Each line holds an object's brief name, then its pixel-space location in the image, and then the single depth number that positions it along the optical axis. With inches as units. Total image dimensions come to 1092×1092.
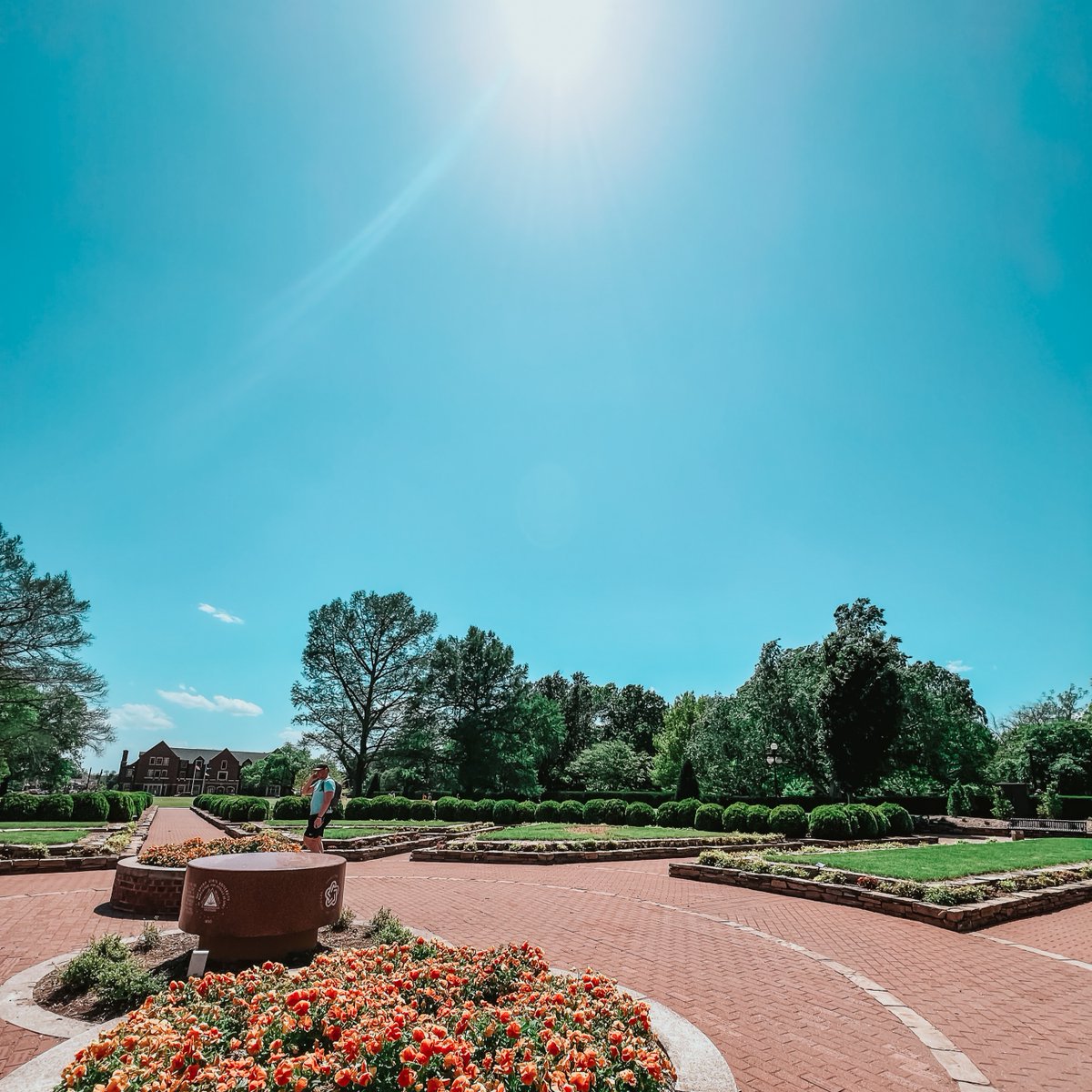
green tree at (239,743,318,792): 2527.1
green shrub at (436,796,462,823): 1032.2
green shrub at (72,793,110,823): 922.1
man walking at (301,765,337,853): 353.7
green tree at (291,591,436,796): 1598.2
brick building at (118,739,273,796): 3267.7
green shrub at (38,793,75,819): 901.8
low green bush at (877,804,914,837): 860.0
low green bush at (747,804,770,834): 799.7
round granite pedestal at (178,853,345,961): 219.6
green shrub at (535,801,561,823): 1027.6
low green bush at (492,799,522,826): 1023.6
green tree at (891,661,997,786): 1212.5
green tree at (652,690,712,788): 1849.2
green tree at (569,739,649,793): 1857.8
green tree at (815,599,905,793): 1160.8
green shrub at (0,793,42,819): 892.6
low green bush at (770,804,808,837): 779.4
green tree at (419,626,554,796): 1567.4
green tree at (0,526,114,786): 1079.6
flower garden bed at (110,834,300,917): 334.6
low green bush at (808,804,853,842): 764.6
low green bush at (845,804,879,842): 775.7
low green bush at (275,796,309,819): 976.9
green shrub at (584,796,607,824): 975.6
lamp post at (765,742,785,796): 815.3
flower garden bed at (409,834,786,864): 599.8
